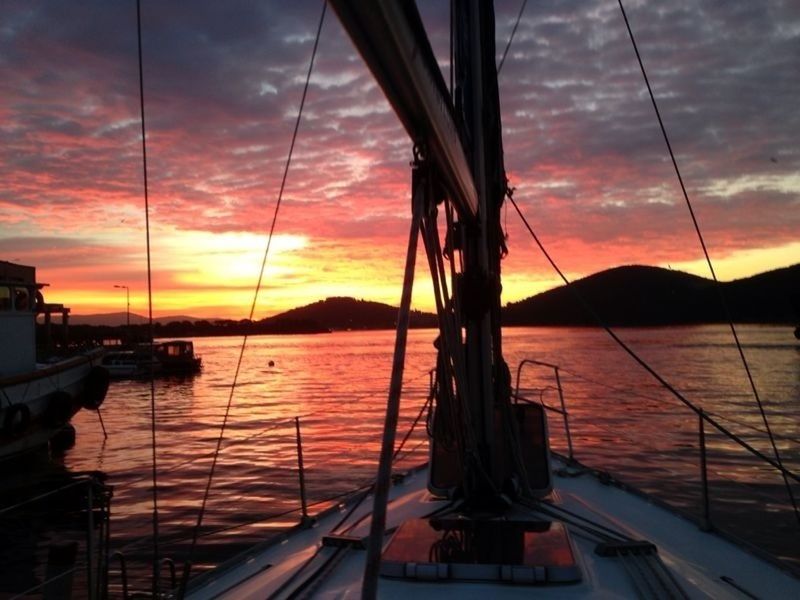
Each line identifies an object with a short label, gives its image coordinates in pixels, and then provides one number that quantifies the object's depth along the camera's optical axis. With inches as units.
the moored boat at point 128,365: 2103.8
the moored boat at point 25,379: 684.1
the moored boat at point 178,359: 2335.1
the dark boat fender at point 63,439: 895.1
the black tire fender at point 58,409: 767.2
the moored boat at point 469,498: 103.1
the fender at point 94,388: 895.1
